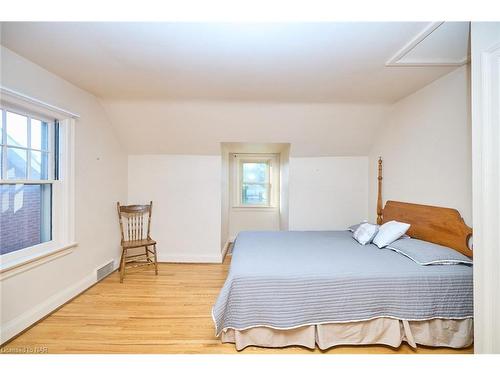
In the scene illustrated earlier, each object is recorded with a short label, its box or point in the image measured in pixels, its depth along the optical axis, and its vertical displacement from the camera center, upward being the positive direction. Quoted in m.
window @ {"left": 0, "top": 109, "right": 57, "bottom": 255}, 1.82 +0.10
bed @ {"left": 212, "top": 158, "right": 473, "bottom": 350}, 1.64 -0.85
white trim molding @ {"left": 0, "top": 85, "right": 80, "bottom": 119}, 1.70 +0.73
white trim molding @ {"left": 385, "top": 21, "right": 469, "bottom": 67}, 1.49 +1.07
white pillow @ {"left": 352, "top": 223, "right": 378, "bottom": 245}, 2.43 -0.49
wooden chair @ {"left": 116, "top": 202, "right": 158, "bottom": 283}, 3.22 -0.59
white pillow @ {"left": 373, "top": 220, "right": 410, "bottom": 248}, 2.27 -0.45
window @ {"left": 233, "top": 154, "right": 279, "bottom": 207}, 4.99 +0.18
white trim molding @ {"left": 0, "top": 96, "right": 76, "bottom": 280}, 2.23 -0.11
